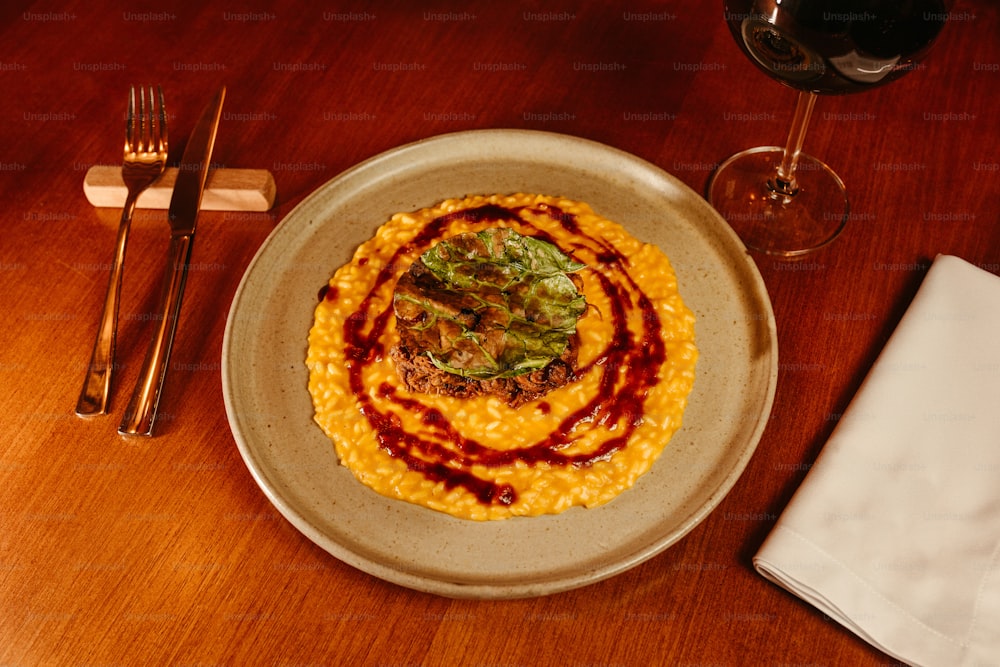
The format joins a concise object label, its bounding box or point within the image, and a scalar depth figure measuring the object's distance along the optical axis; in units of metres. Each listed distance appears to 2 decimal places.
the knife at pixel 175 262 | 0.64
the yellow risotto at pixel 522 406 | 0.61
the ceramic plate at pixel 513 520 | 0.59
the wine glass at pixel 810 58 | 0.57
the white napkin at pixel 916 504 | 0.57
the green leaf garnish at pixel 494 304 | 0.62
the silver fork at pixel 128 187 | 0.65
